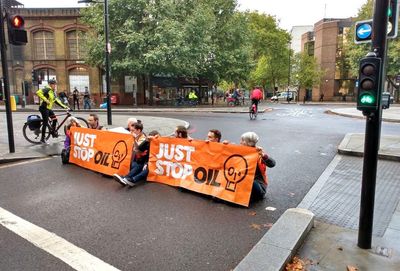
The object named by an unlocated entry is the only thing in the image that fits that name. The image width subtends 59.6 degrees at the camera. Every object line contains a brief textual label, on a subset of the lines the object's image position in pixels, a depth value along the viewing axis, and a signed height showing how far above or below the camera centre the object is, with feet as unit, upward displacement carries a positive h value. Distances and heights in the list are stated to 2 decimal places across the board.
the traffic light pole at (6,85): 27.20 +0.30
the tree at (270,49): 183.11 +20.85
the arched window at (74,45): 121.06 +15.11
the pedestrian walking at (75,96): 94.83 -1.95
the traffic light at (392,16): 12.85 +2.67
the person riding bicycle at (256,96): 63.93 -1.33
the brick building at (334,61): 181.47 +14.50
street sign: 13.08 +2.19
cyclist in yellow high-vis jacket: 32.04 -1.04
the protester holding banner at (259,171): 17.84 -4.33
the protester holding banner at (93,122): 26.40 -2.49
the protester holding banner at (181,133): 22.00 -2.77
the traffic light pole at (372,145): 11.73 -1.97
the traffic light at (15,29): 27.50 +4.69
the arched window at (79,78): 122.01 +3.75
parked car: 213.21 -4.51
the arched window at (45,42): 122.21 +16.28
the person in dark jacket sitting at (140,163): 21.37 -4.59
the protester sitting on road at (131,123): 23.64 -2.32
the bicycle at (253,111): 63.67 -4.03
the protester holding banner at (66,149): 26.18 -4.49
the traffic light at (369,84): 11.56 +0.16
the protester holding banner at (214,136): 20.47 -2.75
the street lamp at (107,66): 45.21 +2.95
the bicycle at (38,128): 32.64 -3.67
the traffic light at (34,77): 103.96 +3.51
